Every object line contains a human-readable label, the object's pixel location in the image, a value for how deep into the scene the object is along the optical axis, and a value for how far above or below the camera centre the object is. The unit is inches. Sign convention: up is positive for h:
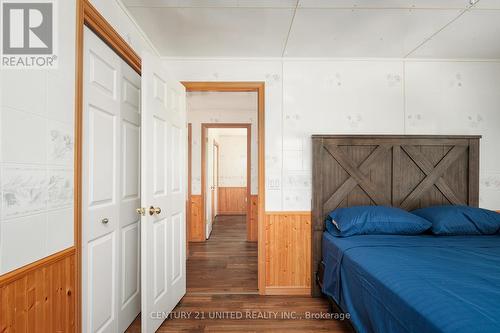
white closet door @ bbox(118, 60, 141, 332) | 73.3 -11.2
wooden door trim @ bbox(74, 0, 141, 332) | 51.7 +6.3
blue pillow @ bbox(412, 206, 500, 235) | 82.4 -19.5
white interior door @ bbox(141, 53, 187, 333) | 69.1 -9.1
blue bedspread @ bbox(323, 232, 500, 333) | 39.0 -23.8
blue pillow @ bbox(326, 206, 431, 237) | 83.4 -20.3
